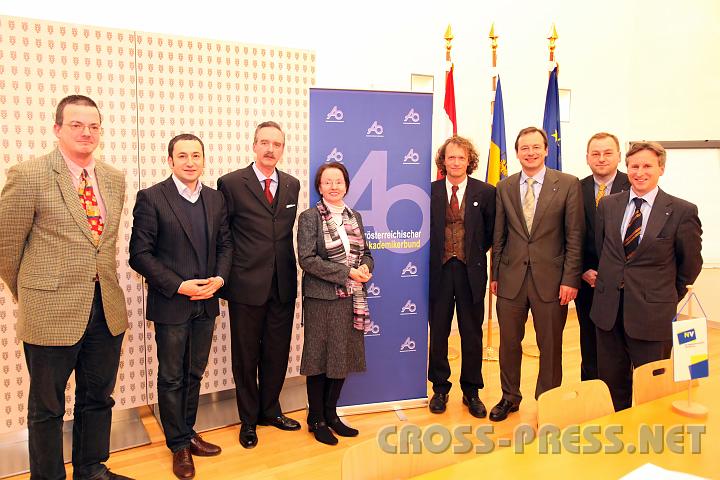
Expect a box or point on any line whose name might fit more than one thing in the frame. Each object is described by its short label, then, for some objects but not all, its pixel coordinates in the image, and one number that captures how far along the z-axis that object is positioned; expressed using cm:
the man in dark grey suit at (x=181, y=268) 278
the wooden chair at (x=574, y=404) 193
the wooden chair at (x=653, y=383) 215
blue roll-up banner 347
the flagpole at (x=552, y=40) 502
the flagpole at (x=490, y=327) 498
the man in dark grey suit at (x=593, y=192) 344
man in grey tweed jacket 236
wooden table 153
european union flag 534
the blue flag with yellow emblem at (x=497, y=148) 517
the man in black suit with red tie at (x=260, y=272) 312
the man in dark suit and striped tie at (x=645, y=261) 277
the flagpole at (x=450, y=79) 498
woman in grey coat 317
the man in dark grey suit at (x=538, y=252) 335
